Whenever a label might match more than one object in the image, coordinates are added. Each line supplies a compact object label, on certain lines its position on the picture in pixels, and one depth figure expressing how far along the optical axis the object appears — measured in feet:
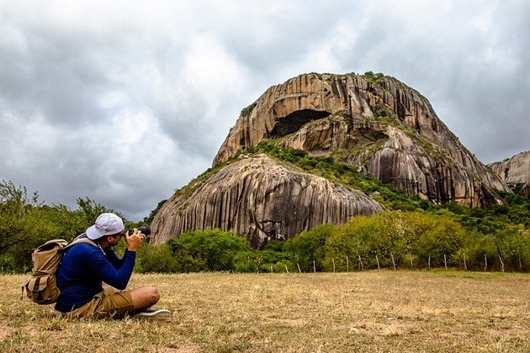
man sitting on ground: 25.58
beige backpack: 25.54
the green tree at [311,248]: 205.05
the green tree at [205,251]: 178.79
